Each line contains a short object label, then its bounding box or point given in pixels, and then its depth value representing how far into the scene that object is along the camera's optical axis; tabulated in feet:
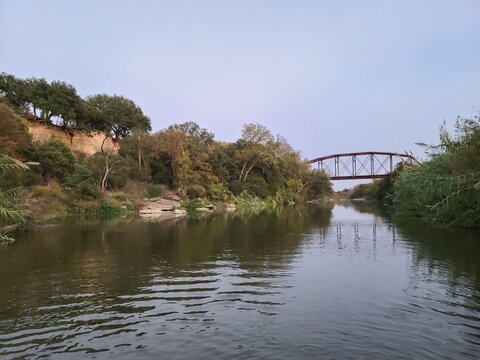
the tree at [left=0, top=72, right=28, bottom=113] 168.76
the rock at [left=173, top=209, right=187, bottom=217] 142.86
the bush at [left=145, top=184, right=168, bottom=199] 162.24
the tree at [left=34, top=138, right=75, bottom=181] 139.15
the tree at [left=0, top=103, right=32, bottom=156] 97.14
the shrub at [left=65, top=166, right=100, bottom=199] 129.70
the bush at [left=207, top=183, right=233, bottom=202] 193.07
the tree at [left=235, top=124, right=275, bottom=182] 225.35
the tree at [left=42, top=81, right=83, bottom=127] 171.83
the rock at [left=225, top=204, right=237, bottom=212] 184.65
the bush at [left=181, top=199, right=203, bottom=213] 161.07
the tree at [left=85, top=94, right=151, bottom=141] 198.80
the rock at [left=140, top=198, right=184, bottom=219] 136.36
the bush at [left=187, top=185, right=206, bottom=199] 180.21
